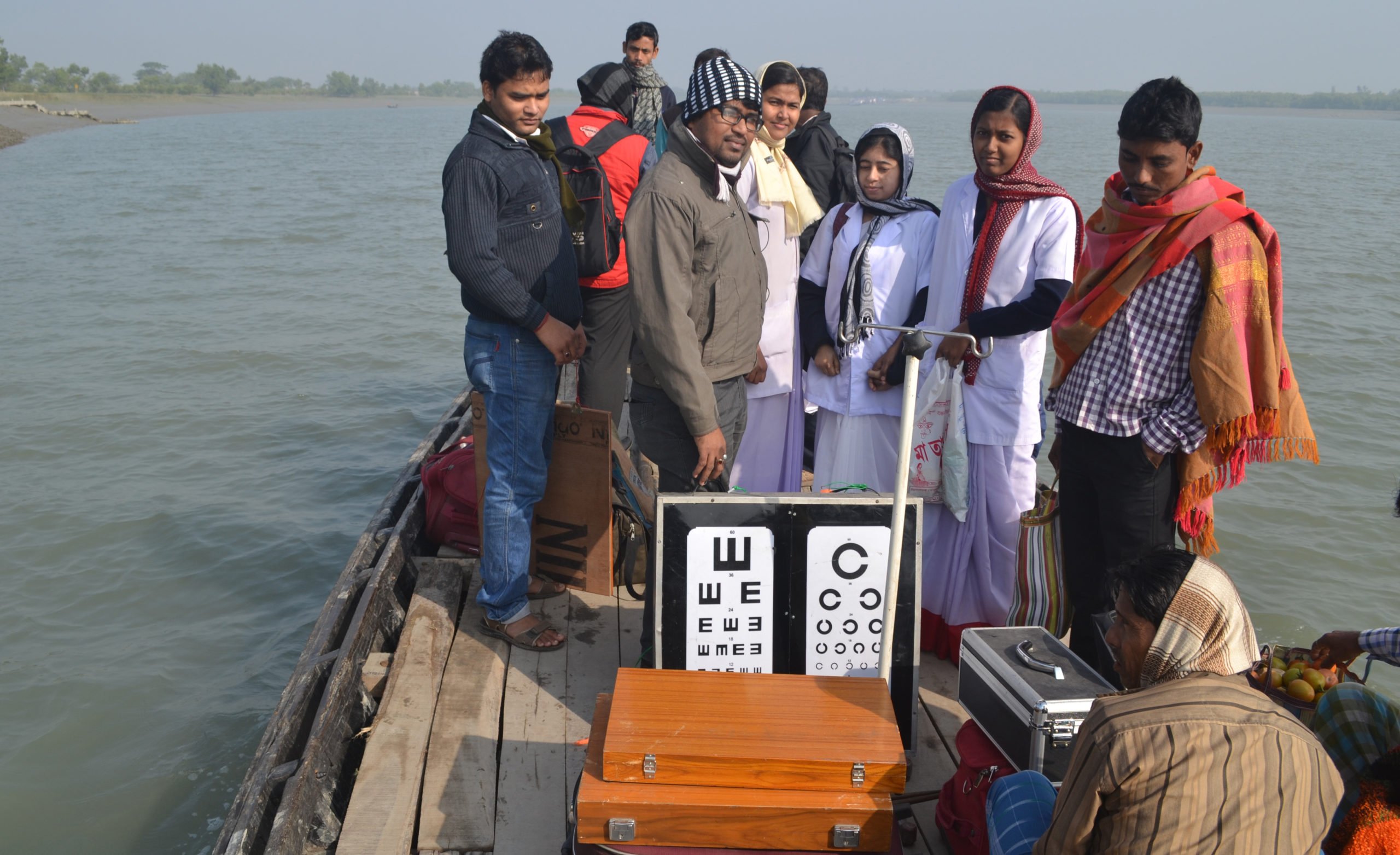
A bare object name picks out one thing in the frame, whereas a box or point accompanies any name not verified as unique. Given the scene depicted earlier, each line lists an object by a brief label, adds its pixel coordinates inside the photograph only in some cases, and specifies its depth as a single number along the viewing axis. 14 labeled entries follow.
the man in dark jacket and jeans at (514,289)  3.37
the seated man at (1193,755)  1.77
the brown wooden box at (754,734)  2.43
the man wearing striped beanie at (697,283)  3.03
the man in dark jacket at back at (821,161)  5.28
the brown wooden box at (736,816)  2.38
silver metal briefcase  2.60
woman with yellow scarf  4.04
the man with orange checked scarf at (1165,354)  2.81
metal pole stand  2.45
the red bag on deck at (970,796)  2.59
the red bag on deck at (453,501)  4.62
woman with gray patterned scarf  3.80
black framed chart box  3.01
